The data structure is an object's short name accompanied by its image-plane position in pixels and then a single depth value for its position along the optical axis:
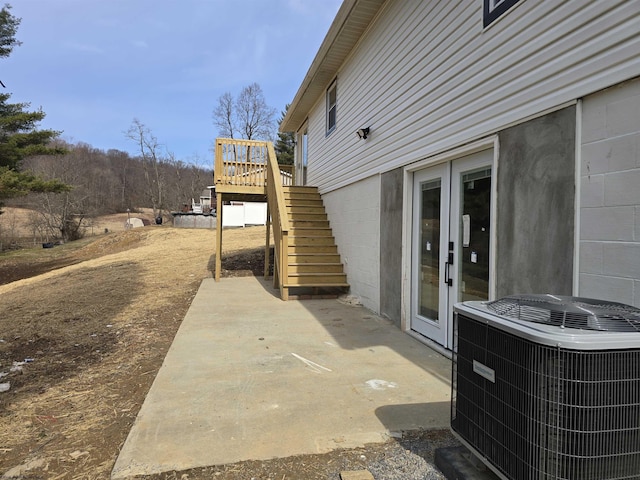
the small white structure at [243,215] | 28.80
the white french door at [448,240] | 3.86
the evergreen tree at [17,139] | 17.70
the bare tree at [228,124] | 39.97
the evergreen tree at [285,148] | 37.65
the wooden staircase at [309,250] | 7.72
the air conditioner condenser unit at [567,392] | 1.46
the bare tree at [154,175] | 44.39
